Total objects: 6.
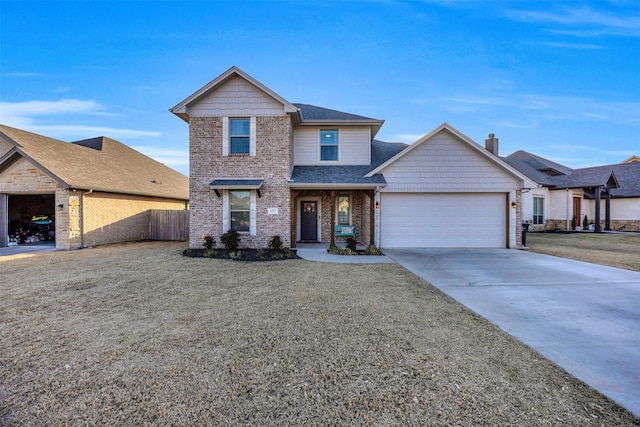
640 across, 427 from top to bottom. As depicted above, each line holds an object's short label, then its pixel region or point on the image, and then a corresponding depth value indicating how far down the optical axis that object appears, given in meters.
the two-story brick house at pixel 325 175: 11.00
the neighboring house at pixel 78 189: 11.69
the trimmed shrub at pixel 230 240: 10.59
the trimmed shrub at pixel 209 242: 10.79
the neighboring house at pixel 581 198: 19.80
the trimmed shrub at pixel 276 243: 10.66
